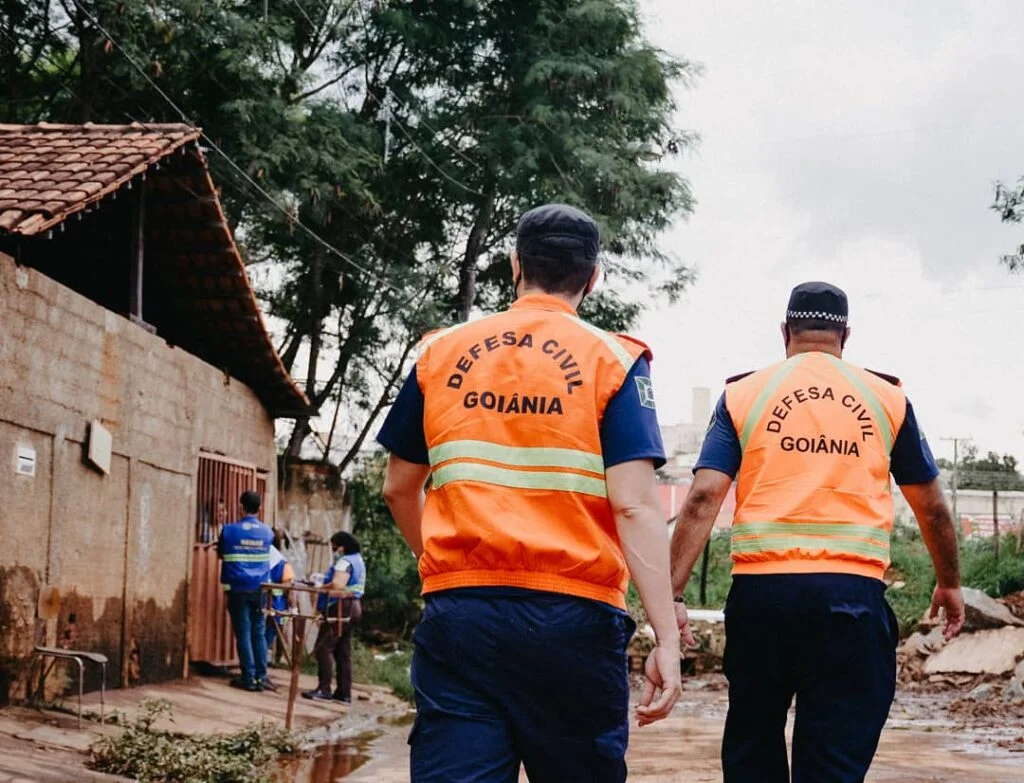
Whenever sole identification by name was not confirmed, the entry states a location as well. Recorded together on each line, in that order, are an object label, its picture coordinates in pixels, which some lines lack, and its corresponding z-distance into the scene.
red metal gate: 14.71
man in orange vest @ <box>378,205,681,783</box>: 3.05
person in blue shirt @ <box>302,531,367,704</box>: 13.99
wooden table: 10.73
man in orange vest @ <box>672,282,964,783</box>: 4.32
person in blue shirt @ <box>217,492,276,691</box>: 13.66
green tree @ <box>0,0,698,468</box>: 20.81
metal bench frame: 9.95
